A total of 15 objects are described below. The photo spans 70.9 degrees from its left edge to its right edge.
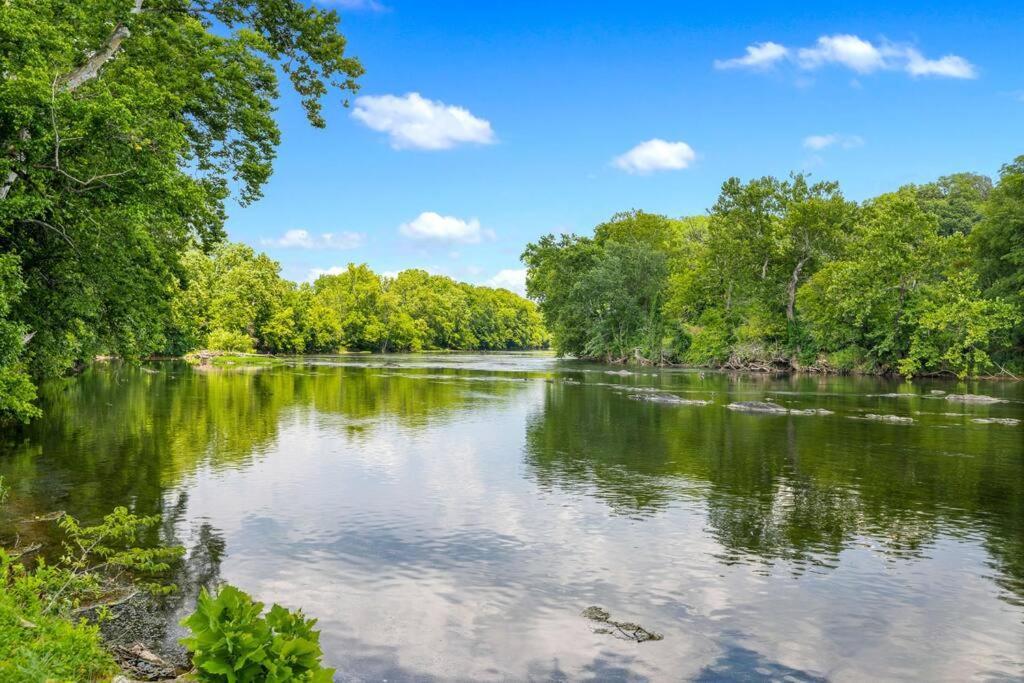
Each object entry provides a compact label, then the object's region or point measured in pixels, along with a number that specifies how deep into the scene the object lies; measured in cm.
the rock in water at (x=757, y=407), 4161
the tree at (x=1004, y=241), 6356
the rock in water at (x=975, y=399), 4612
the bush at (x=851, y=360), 7375
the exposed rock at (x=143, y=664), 915
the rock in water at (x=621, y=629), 1135
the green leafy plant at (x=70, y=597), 705
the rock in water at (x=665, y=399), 4611
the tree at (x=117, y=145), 1531
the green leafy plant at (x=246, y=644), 512
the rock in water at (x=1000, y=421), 3538
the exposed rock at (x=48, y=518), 1658
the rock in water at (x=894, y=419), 3662
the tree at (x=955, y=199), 10119
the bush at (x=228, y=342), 11262
